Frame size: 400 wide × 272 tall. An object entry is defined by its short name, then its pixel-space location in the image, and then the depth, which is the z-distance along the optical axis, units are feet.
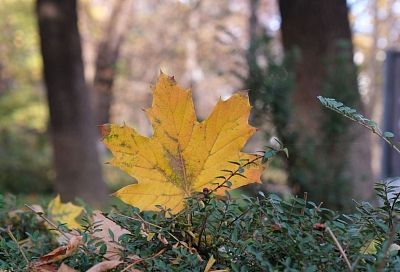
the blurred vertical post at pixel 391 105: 14.27
